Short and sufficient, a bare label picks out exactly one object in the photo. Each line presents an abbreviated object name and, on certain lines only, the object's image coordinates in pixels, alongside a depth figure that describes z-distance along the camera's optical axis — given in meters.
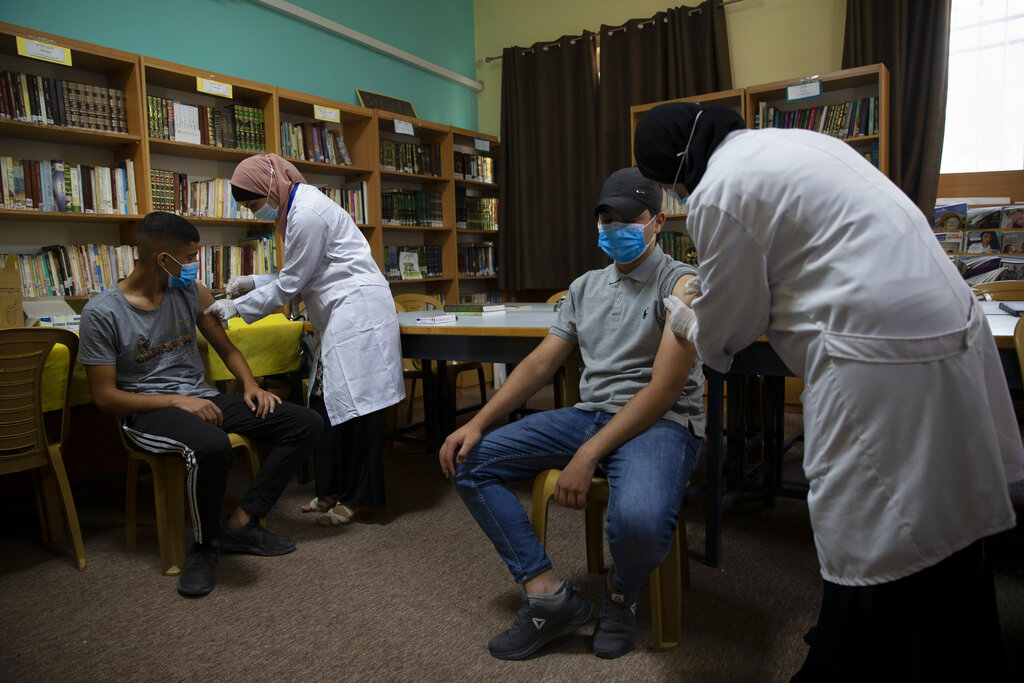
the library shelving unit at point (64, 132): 2.76
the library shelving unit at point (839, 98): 3.81
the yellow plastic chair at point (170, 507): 1.92
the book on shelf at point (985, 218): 3.65
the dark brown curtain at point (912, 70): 3.81
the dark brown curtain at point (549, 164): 4.95
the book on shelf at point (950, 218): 3.78
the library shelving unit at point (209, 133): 3.18
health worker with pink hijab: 2.23
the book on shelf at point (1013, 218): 3.59
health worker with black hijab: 0.88
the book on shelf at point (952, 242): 3.75
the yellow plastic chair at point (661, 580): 1.46
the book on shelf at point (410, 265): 4.56
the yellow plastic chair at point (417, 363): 3.42
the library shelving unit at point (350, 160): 3.92
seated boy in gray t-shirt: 1.87
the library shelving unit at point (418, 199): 4.44
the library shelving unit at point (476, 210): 5.05
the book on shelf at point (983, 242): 3.64
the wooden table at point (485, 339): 2.10
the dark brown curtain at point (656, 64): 4.43
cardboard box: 2.34
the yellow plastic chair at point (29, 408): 1.85
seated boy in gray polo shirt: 1.39
